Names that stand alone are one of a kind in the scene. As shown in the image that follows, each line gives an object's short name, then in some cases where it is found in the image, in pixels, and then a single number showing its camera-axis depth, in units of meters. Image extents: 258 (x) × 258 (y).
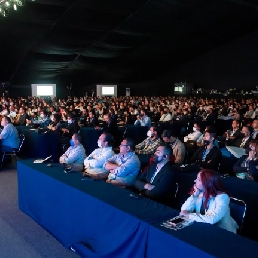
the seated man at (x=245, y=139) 6.03
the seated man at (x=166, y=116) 11.14
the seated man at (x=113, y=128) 9.12
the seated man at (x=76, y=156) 5.23
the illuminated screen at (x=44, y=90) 22.36
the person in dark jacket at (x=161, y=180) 3.64
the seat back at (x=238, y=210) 2.84
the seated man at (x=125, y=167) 4.25
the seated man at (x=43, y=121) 9.60
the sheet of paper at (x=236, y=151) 5.32
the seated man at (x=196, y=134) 6.93
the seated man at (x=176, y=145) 5.42
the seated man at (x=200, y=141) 6.46
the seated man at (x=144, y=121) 9.89
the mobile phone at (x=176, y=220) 2.50
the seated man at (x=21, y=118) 10.33
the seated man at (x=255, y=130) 6.75
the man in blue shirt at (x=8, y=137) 7.19
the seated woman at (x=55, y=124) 8.27
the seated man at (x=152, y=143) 6.30
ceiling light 9.23
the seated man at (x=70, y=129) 8.30
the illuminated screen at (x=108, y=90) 25.81
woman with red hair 2.62
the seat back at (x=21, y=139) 7.49
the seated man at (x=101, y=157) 4.79
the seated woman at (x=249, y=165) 4.12
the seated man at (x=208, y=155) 4.77
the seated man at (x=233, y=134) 6.65
